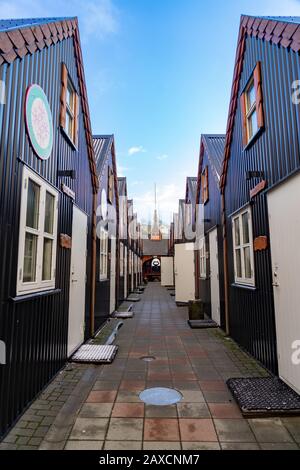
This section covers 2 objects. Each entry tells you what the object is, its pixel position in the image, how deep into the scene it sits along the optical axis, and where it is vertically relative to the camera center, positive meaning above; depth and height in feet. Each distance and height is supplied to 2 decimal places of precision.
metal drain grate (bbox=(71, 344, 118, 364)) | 14.56 -4.85
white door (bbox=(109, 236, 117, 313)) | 30.03 -0.92
